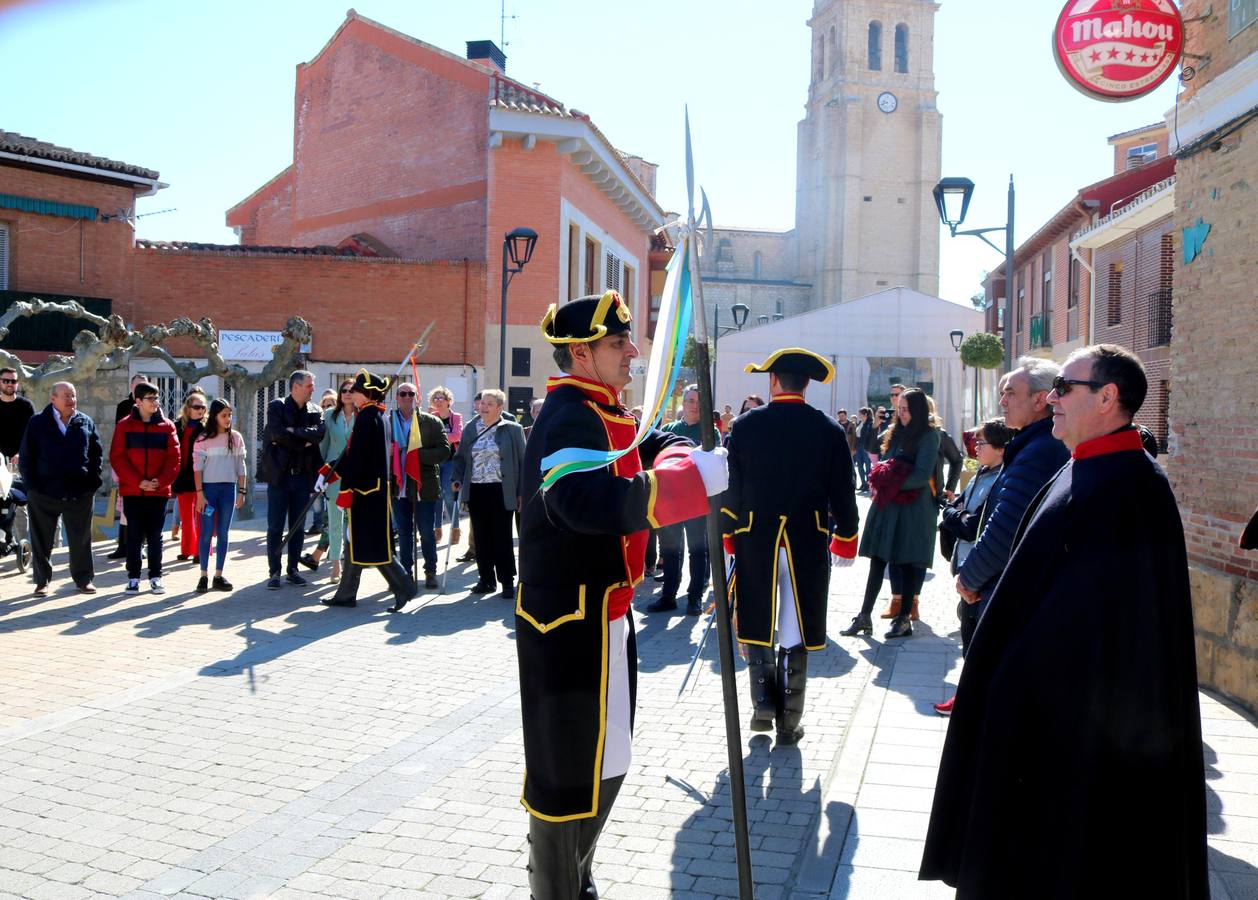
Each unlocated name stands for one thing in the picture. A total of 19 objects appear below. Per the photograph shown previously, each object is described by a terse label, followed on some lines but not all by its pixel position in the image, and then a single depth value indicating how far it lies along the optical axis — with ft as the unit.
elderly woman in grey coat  32.81
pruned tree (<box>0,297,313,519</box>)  43.78
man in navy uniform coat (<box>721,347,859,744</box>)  18.57
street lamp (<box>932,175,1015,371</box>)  42.75
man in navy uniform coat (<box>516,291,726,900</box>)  10.51
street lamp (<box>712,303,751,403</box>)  111.33
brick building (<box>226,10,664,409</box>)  76.79
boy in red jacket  31.45
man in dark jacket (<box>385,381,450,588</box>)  33.58
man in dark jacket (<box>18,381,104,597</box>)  30.94
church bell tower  234.38
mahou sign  24.27
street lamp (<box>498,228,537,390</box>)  59.21
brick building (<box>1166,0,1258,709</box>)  21.72
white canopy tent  146.20
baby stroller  34.81
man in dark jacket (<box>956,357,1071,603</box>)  14.64
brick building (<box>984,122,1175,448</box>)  76.18
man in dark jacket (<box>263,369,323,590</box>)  33.63
